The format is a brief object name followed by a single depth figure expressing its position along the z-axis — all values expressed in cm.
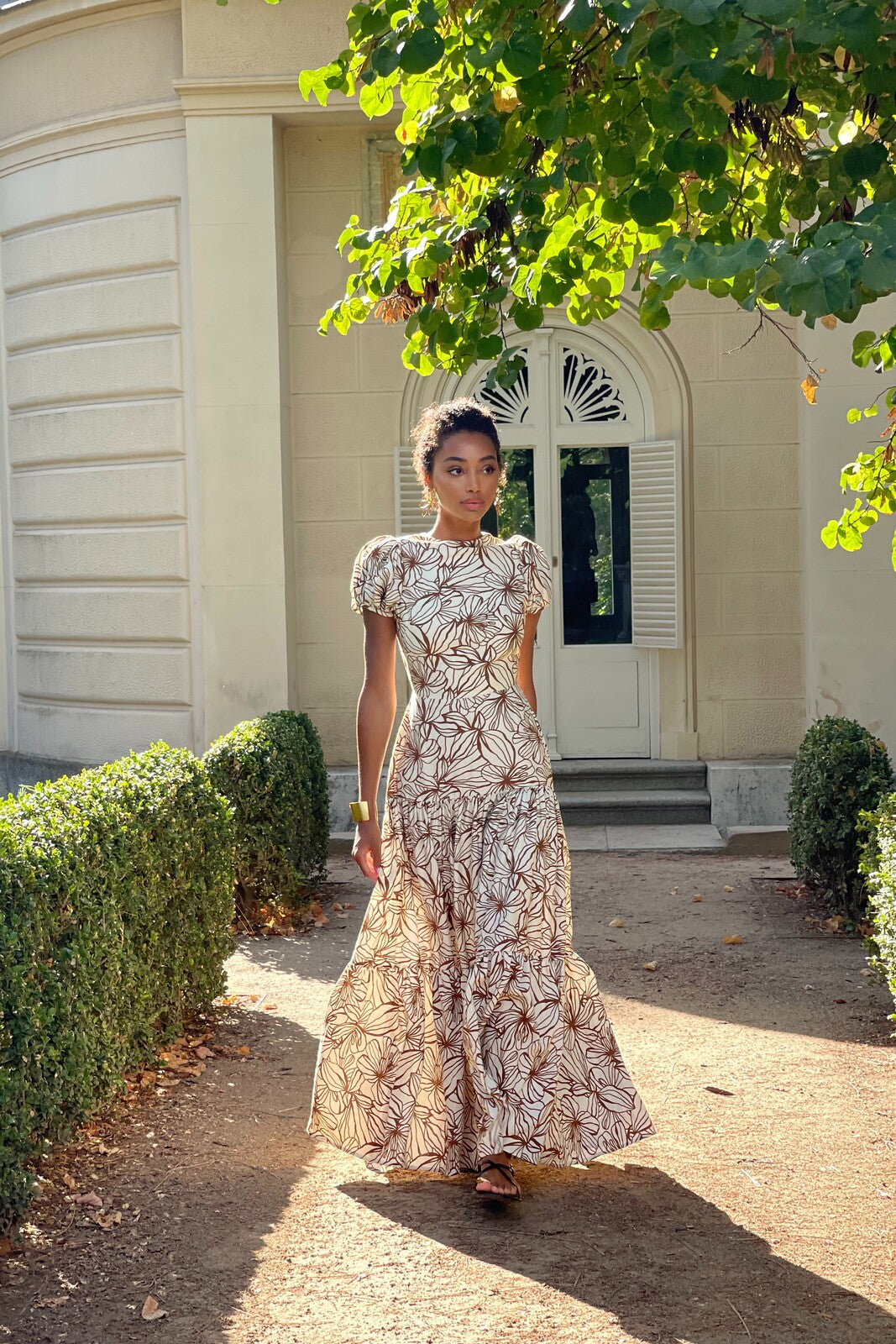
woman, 380
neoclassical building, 974
